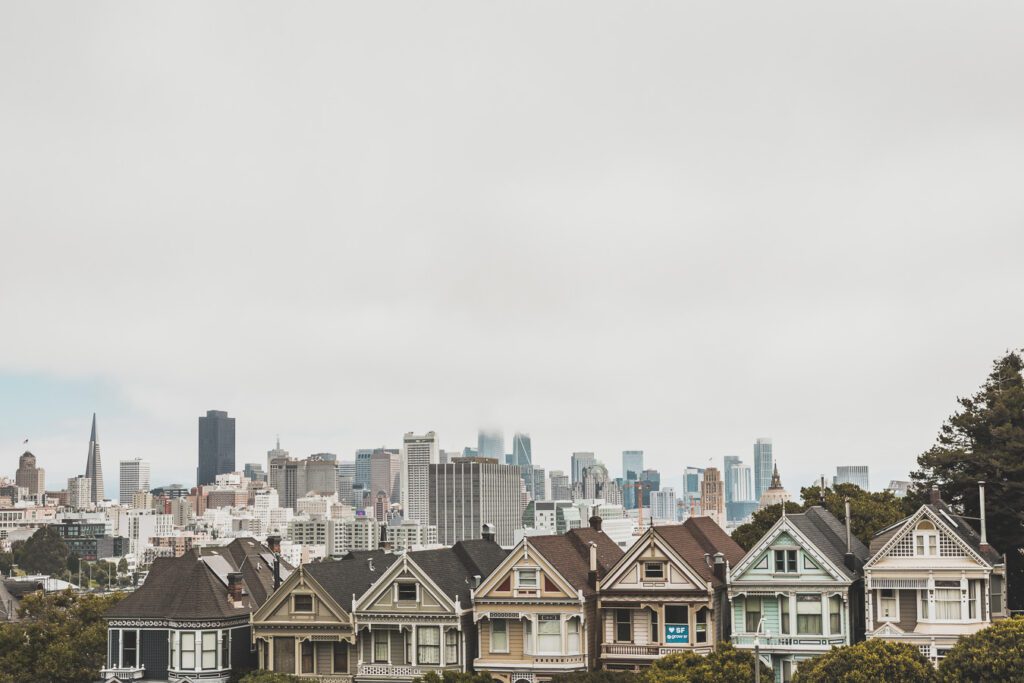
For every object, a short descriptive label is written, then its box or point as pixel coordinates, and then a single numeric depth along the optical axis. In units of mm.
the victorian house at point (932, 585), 59000
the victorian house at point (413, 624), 63906
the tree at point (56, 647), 72000
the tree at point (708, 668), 58125
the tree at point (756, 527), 88688
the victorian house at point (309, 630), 65250
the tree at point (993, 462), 70312
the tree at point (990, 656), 53812
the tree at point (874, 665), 55625
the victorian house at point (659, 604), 62438
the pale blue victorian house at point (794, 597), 60906
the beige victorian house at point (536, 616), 62750
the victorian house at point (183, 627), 66062
